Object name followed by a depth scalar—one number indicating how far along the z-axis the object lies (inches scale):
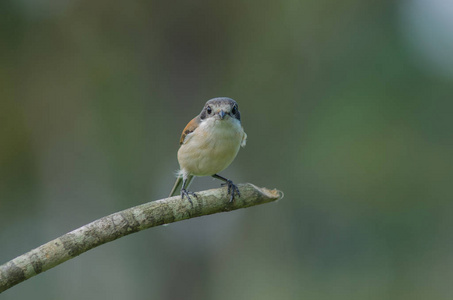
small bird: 320.8
